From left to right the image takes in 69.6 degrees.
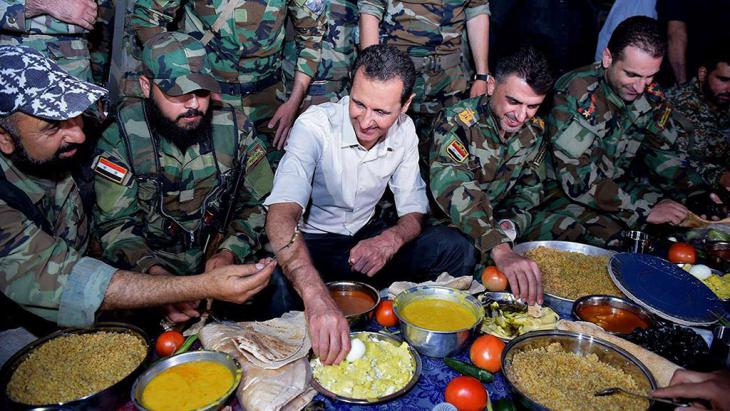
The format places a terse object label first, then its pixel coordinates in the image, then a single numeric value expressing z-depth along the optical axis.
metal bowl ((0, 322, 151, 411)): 1.63
